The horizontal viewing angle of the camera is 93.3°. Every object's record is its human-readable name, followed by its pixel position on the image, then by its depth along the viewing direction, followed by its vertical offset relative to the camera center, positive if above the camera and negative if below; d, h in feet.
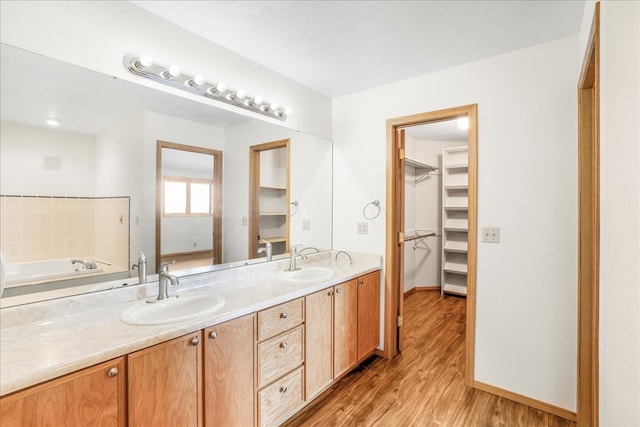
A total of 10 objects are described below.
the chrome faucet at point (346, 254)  8.84 -1.26
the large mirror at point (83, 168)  4.17 +0.71
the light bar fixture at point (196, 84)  5.01 +2.46
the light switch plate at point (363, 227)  8.71 -0.43
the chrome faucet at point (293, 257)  7.78 -1.18
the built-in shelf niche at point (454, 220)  14.32 -0.35
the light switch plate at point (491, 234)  6.77 -0.48
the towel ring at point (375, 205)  8.44 +0.13
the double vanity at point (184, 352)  3.17 -1.85
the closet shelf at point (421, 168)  13.61 +2.22
